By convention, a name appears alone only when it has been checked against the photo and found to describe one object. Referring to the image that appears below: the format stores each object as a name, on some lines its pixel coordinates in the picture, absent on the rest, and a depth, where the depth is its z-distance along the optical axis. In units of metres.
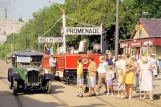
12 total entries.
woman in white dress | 15.06
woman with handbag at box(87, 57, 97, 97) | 16.33
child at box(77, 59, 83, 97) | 16.13
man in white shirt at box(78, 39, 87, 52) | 22.47
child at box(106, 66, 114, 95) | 16.63
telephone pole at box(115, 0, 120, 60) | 23.16
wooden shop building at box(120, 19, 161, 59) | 42.75
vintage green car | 17.02
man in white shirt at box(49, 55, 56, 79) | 23.66
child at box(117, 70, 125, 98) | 15.71
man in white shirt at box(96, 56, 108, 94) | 16.94
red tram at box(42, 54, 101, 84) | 21.42
